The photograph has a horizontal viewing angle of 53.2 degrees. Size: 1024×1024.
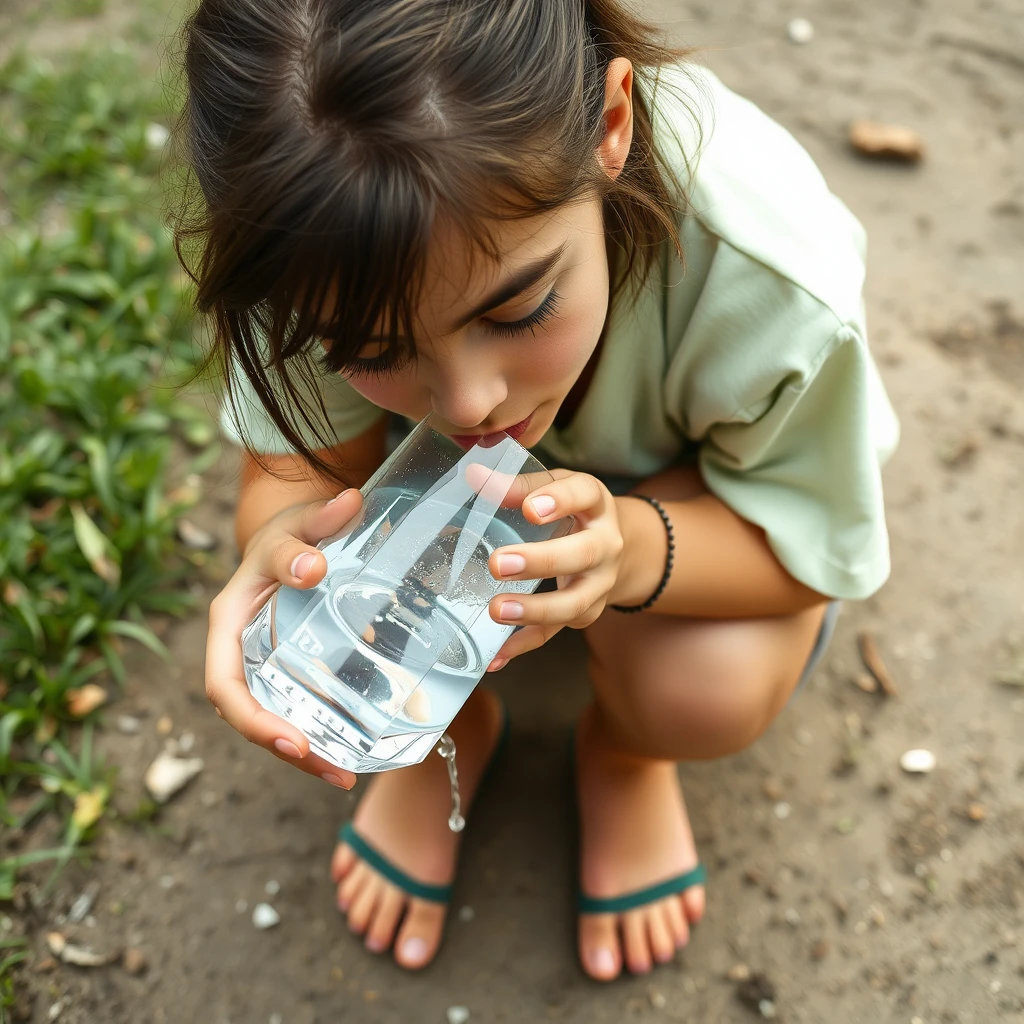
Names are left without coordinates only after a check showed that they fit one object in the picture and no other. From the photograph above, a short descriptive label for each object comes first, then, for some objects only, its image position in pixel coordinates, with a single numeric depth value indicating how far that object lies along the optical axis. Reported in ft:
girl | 3.24
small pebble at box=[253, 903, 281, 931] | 5.98
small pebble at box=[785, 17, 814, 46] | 10.43
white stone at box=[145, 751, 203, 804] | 6.35
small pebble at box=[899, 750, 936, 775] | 6.32
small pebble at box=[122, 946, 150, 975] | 5.79
